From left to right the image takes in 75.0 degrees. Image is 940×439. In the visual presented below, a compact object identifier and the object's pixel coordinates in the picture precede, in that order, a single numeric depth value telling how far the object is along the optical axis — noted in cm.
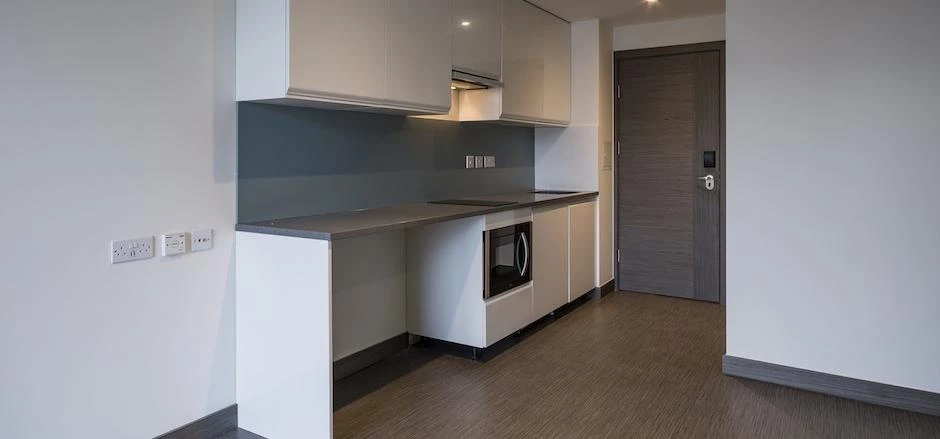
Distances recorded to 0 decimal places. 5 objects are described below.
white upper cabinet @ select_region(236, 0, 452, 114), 243
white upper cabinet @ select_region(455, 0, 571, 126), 404
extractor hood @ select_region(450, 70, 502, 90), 351
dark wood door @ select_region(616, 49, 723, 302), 489
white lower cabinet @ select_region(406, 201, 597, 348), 344
